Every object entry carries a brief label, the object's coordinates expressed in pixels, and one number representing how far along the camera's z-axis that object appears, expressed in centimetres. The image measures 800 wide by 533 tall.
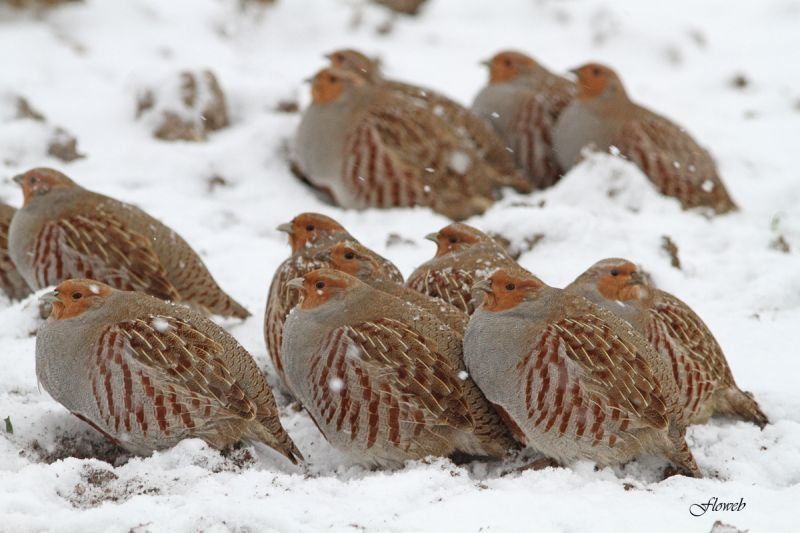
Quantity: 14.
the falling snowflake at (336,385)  802
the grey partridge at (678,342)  889
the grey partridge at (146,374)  787
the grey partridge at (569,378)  781
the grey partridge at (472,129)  1520
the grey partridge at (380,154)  1420
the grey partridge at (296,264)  955
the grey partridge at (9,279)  1148
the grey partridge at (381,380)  798
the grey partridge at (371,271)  891
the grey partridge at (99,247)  1060
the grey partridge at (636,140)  1437
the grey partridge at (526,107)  1586
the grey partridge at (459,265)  965
